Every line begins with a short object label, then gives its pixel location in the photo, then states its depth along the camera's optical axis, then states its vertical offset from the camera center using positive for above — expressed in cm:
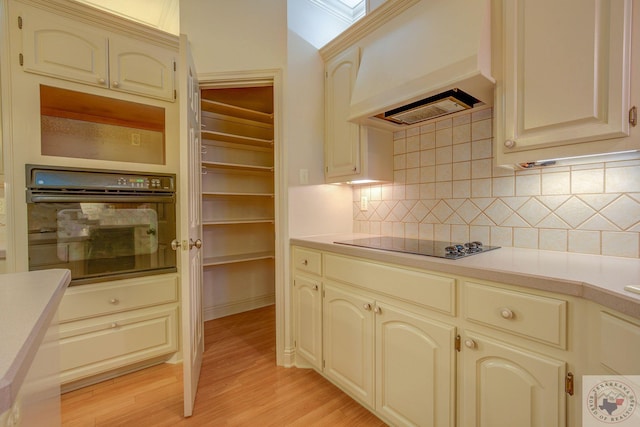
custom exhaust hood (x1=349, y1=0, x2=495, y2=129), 121 +70
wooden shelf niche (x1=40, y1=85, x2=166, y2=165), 177 +58
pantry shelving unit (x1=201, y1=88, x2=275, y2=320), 274 +6
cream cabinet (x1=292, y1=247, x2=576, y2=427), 88 -55
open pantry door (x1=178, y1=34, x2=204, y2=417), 145 -9
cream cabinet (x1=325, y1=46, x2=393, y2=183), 184 +48
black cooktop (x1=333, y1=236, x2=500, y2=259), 124 -19
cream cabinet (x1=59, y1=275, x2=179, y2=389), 168 -74
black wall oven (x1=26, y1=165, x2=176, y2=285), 159 -7
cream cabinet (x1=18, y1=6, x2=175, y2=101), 158 +96
